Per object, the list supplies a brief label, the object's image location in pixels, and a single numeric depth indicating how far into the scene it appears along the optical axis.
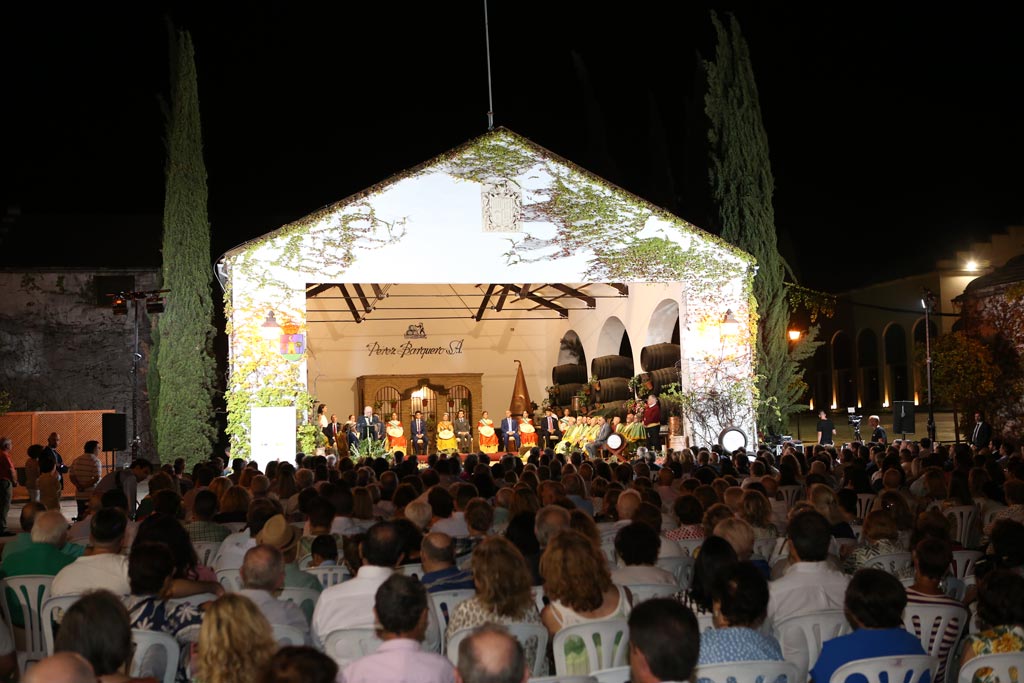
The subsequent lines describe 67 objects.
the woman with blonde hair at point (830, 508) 7.75
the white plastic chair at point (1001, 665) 4.13
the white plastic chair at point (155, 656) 4.39
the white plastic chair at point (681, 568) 6.68
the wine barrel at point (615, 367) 27.80
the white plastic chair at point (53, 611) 5.42
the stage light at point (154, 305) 18.81
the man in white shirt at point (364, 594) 5.19
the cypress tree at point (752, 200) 21.62
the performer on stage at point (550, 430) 27.61
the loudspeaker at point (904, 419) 19.98
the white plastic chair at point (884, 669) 4.08
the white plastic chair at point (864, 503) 10.09
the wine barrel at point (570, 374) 31.81
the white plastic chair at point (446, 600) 5.56
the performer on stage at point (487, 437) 27.91
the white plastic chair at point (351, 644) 4.70
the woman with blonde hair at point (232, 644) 3.42
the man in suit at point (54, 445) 16.73
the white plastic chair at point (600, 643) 4.69
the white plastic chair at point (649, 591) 5.59
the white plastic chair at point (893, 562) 6.47
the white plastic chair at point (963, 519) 8.75
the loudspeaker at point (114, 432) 17.75
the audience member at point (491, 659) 3.13
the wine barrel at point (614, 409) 25.47
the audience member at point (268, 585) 4.76
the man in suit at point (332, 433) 23.78
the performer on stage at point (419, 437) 27.88
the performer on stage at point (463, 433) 29.47
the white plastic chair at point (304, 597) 5.78
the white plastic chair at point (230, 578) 6.85
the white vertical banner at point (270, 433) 17.97
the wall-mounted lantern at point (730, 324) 20.06
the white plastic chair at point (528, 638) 4.66
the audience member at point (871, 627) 4.19
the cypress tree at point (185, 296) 21.77
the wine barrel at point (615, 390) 26.55
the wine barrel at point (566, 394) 30.58
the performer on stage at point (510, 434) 27.37
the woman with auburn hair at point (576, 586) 4.91
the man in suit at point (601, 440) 23.30
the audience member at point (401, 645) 3.76
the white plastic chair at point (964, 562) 6.80
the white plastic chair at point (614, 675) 3.99
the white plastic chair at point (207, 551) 7.67
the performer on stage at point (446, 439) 28.19
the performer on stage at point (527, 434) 27.86
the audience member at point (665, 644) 3.40
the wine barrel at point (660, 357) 23.25
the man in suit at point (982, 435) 19.08
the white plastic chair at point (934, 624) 5.05
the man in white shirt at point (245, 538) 7.02
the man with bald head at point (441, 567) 5.63
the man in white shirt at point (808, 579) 5.34
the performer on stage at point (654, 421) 21.70
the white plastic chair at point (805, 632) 4.90
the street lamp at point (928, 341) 19.42
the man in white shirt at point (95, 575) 5.70
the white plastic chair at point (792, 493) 10.84
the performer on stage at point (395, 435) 27.16
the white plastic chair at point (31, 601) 5.99
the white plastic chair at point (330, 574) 6.45
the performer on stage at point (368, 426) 25.55
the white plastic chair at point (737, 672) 3.91
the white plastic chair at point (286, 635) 4.74
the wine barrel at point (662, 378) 22.47
